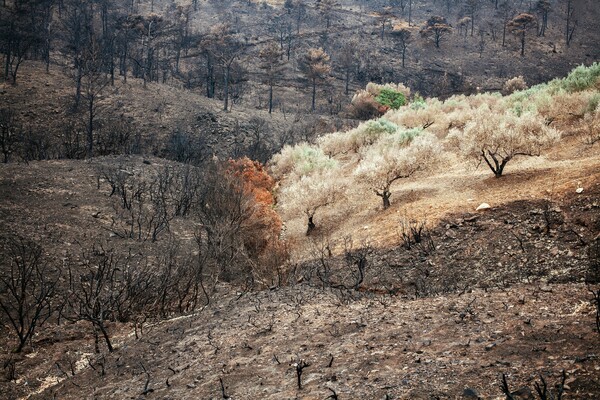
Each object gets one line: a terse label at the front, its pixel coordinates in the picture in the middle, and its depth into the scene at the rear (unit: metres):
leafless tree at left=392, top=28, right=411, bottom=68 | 83.35
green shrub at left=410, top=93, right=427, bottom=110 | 38.97
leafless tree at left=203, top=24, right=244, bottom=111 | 66.02
